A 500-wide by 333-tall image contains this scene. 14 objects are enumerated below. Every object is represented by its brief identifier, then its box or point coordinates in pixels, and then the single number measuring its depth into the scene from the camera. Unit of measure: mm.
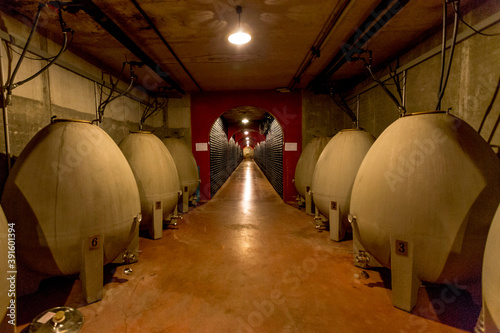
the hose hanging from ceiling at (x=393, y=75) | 4325
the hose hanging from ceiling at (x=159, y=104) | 6882
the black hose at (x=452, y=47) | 2221
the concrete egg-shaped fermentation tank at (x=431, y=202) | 1945
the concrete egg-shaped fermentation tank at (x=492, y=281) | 1333
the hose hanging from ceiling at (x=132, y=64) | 4638
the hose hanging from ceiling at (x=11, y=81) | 2596
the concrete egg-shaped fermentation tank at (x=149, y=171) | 4094
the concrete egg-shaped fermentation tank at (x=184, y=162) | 5879
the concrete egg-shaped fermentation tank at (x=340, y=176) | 3934
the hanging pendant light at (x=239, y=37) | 3332
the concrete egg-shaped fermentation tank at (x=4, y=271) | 1432
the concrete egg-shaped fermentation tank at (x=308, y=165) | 5670
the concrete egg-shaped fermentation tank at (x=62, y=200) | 2197
